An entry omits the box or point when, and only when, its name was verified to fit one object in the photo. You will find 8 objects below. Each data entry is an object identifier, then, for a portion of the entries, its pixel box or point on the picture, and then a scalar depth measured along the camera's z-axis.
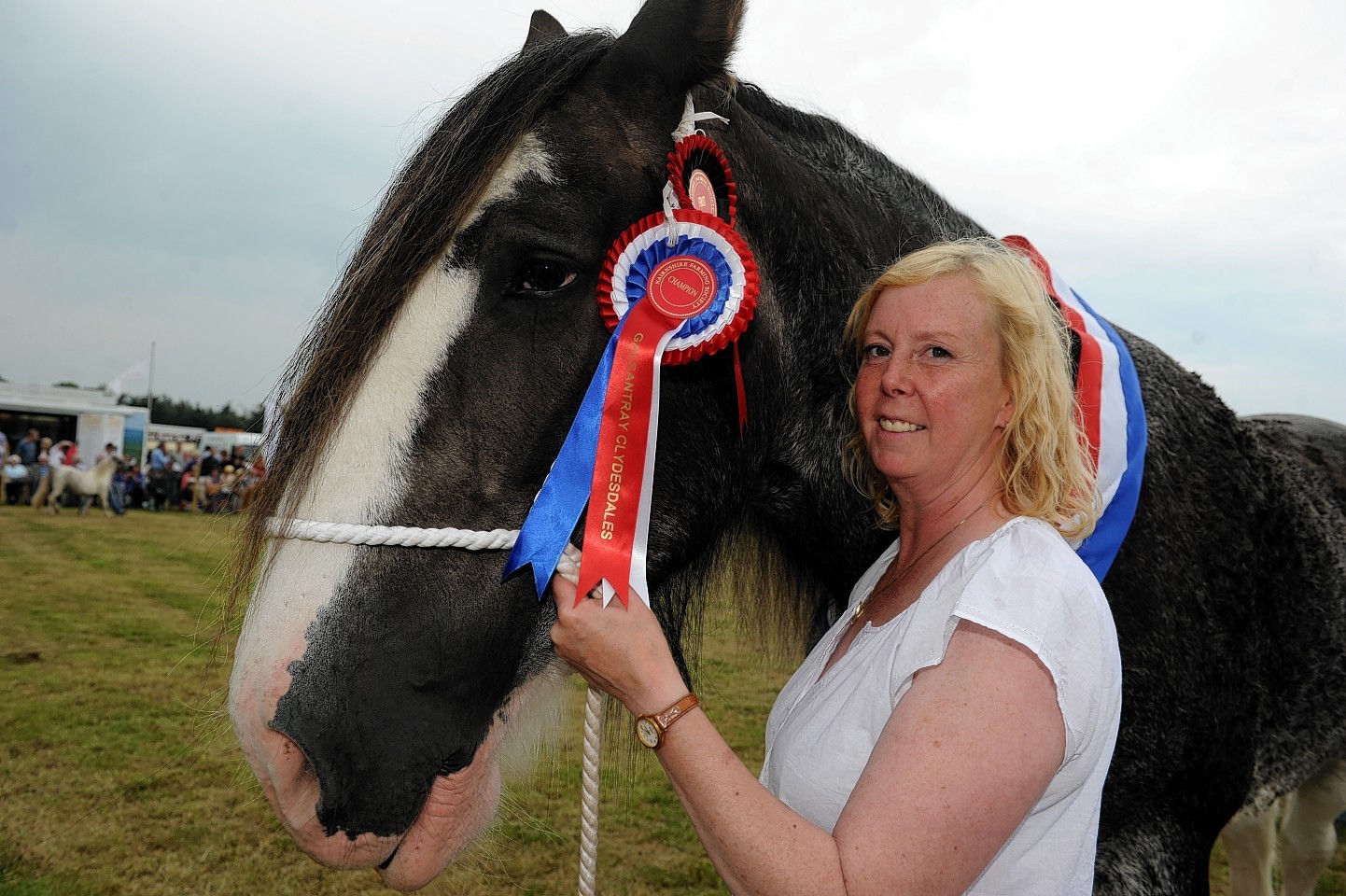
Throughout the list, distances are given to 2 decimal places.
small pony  19.17
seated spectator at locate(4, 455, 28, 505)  20.14
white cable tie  1.53
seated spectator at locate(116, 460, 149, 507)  21.89
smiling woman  1.04
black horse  1.33
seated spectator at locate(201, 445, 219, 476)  23.48
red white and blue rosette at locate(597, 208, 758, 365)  1.50
